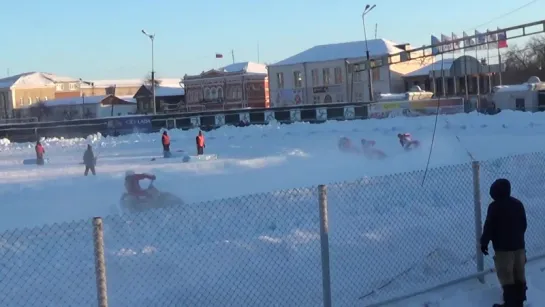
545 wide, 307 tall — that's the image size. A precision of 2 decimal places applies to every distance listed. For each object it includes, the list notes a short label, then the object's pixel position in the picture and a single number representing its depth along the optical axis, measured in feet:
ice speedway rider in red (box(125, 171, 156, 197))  60.03
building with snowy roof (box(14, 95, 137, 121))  327.98
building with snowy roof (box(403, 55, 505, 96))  230.68
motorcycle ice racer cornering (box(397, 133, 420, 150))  105.40
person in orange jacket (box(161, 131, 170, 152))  116.67
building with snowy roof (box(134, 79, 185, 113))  322.55
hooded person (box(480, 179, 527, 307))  23.09
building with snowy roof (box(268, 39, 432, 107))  260.25
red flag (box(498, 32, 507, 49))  161.74
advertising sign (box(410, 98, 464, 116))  157.28
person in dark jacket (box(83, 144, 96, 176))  92.63
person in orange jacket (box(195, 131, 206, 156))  114.62
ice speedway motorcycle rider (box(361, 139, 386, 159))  97.10
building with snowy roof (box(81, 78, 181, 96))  449.06
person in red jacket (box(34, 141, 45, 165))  114.42
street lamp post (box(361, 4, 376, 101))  185.07
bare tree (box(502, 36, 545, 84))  306.96
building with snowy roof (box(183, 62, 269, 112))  305.73
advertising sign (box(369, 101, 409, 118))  160.86
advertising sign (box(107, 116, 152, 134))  167.43
